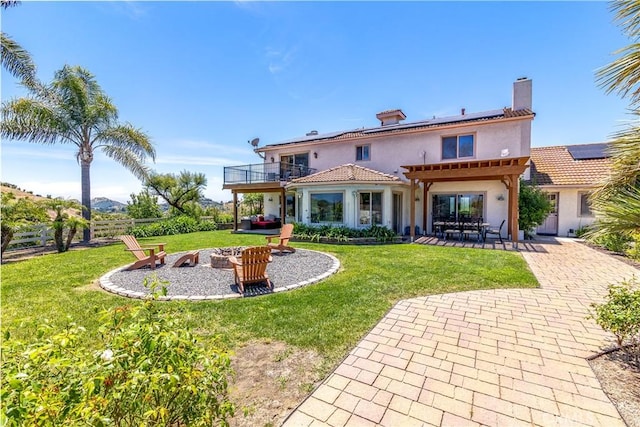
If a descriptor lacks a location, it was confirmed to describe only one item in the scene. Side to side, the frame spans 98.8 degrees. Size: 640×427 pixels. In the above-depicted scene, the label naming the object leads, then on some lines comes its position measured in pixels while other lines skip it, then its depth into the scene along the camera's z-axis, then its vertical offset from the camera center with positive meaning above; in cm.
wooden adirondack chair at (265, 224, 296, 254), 1127 -137
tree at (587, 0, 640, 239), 257 +63
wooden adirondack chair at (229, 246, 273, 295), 661 -140
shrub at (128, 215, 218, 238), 1901 -131
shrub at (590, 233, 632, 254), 1054 -144
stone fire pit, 905 -166
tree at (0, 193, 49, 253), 1131 -13
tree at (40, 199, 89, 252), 1303 -56
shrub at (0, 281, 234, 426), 132 -97
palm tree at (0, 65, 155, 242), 1481 +510
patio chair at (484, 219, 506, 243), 1398 -118
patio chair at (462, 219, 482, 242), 1366 -102
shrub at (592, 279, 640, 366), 343 -138
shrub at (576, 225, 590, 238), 1501 -124
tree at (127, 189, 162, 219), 2144 +30
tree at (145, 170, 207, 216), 2498 +191
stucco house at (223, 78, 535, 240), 1445 +194
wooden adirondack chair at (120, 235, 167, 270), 880 -154
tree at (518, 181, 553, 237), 1420 +5
